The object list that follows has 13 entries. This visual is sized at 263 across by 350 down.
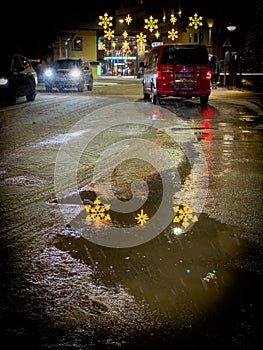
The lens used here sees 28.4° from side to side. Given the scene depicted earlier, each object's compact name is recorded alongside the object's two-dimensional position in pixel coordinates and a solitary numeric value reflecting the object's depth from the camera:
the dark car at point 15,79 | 19.44
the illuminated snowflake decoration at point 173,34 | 65.75
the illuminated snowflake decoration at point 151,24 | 61.41
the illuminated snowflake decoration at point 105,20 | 54.94
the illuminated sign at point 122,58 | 72.32
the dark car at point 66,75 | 29.45
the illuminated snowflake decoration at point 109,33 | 59.42
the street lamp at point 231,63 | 32.94
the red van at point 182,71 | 19.50
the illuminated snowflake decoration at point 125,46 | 67.96
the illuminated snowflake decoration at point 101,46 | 70.53
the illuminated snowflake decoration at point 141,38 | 65.00
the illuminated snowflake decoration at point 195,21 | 59.50
